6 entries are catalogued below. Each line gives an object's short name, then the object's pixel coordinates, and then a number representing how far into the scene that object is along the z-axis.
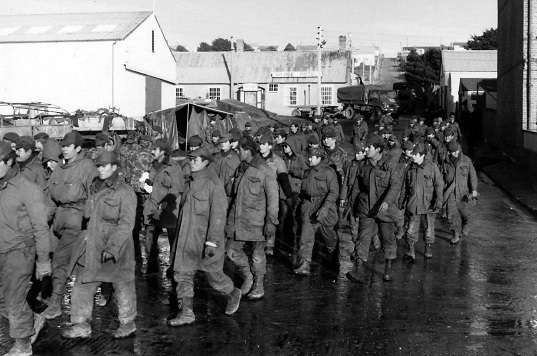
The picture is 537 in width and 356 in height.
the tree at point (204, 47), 143.90
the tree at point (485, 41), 76.19
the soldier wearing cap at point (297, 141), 16.05
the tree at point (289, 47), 128.62
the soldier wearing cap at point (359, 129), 23.36
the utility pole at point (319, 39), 44.76
